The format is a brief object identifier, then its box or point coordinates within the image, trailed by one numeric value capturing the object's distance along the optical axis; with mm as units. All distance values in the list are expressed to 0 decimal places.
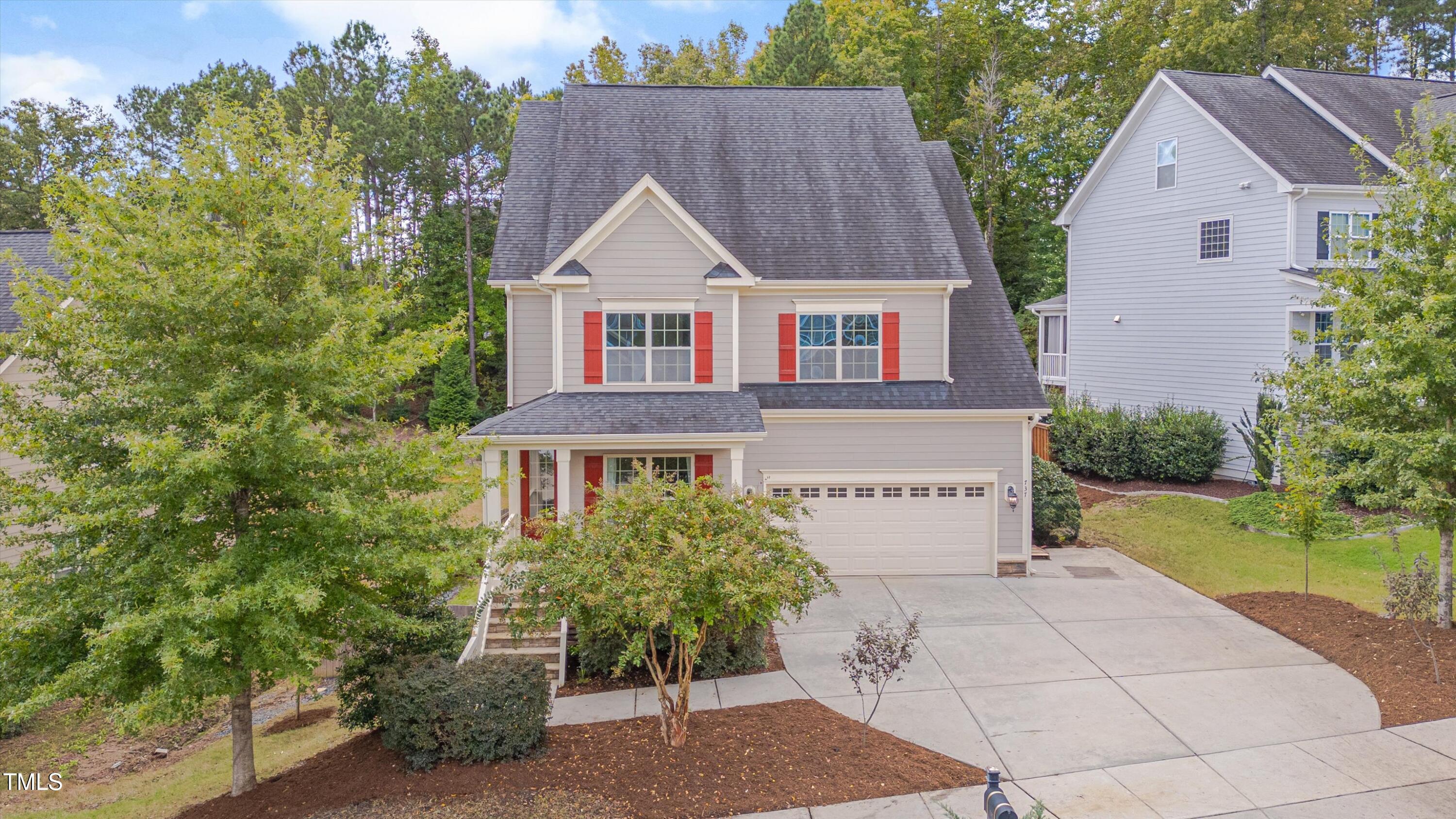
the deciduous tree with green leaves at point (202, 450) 8102
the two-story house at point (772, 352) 15656
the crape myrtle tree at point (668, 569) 8992
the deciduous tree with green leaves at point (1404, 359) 11570
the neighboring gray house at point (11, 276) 17141
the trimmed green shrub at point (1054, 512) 18781
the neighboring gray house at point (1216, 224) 22094
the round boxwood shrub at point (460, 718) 9500
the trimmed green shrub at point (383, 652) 10195
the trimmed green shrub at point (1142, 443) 23172
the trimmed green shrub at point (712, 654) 12164
